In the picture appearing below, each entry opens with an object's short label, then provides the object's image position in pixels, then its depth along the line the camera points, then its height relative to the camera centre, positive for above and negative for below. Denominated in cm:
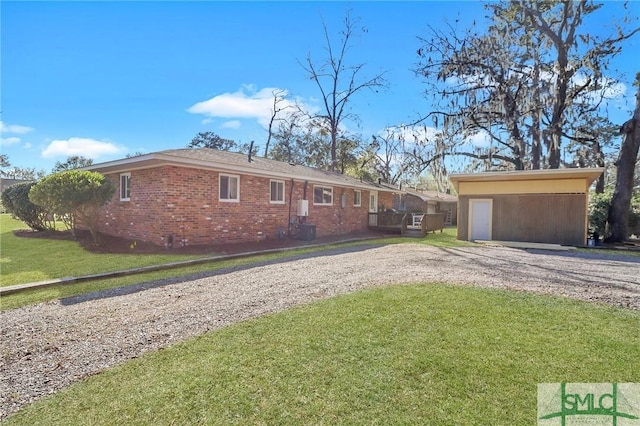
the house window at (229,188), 1122 +82
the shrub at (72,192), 934 +47
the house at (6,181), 4041 +316
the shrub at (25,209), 1355 -7
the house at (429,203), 2783 +116
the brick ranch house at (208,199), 1004 +44
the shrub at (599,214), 1512 +28
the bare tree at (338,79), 2573 +1100
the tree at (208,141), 3619 +777
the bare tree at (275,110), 2942 +948
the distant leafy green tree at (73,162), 3666 +543
